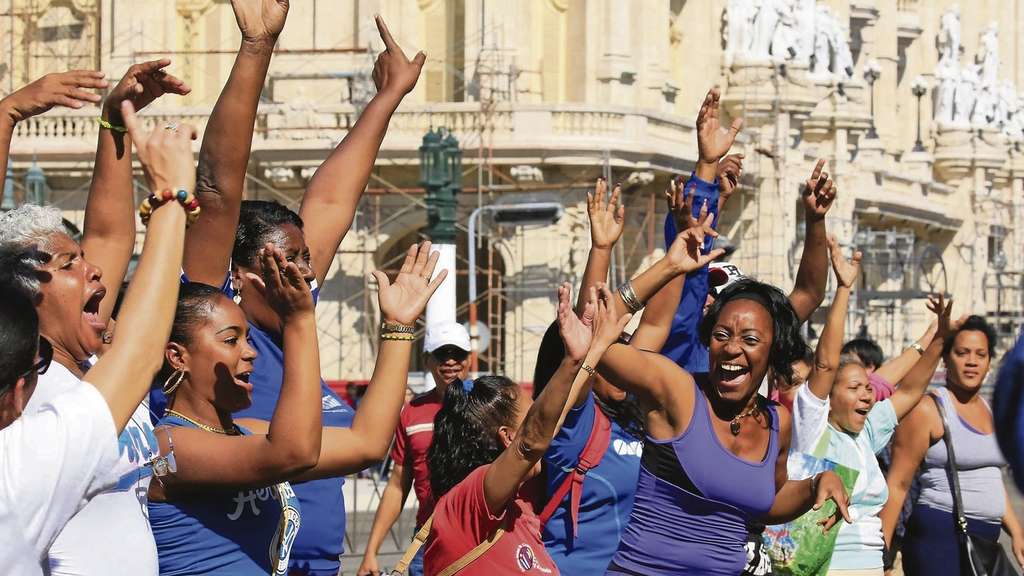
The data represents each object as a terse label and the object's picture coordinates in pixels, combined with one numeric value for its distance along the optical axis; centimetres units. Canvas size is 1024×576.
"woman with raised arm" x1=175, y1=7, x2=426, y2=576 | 481
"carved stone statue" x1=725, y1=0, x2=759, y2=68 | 3419
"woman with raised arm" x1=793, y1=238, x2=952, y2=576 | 740
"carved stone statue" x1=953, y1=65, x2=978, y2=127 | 4769
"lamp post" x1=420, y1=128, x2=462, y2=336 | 2003
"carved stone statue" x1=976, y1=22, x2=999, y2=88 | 4950
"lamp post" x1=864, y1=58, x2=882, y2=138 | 4191
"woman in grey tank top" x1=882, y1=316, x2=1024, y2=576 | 840
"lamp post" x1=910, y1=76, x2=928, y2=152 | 4506
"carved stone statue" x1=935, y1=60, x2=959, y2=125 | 4750
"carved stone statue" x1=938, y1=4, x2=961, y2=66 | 4769
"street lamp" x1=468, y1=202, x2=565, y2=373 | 2450
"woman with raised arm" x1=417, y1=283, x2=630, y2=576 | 517
